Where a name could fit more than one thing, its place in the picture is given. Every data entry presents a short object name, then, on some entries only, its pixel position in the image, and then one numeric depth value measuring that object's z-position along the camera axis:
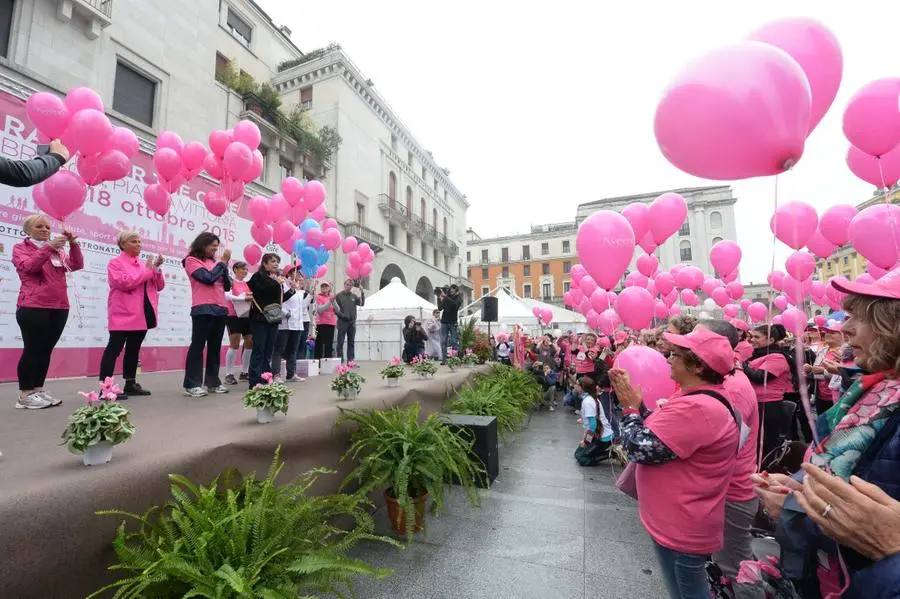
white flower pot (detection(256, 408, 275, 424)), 2.76
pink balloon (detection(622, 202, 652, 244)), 5.37
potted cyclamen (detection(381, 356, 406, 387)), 4.89
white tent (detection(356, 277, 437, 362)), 12.31
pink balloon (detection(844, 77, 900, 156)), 3.33
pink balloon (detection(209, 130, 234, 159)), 5.73
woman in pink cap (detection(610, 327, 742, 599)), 1.83
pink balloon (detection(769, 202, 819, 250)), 4.81
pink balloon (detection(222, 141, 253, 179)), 5.46
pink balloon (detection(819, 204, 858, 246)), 5.38
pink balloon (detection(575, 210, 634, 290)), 4.40
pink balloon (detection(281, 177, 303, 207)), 6.96
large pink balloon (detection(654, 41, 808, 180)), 1.95
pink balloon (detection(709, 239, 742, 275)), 7.25
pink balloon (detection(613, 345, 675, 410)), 3.29
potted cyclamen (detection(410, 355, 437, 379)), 5.92
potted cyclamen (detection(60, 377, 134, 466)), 1.81
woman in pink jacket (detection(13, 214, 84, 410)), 3.27
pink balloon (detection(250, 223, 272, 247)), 7.33
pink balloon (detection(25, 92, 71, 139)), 4.38
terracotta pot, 3.03
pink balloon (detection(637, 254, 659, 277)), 7.28
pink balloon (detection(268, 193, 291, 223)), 7.14
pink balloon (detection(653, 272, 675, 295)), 9.09
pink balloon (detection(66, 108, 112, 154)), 4.44
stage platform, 1.41
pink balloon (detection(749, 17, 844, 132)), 2.48
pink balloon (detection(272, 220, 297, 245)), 7.46
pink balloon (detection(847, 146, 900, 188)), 3.90
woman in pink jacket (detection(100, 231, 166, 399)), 3.75
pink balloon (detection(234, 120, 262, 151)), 5.96
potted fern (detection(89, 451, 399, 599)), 1.55
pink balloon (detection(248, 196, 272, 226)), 7.08
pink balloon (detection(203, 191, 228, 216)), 6.38
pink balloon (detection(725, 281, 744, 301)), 11.89
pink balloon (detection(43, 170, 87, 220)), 4.45
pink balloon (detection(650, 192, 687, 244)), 5.12
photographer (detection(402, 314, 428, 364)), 9.34
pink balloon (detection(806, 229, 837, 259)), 5.85
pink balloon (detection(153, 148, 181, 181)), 5.52
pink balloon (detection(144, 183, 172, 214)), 5.96
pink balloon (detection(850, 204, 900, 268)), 4.21
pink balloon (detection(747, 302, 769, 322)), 13.82
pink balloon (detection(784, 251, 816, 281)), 6.51
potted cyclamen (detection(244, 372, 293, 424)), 2.72
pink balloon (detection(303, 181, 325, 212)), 6.99
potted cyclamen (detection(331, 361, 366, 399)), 3.82
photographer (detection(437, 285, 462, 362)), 8.67
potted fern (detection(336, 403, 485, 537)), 2.95
